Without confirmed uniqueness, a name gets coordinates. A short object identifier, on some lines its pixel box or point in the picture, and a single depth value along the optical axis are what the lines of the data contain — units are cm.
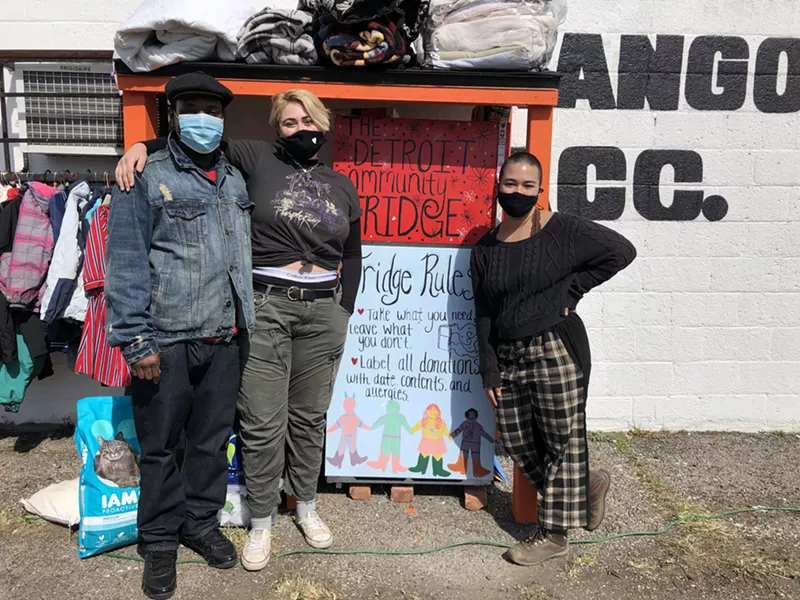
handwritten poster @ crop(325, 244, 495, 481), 341
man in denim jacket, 248
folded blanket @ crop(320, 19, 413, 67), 289
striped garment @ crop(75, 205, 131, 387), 322
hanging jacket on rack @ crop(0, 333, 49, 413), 365
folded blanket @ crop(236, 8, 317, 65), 292
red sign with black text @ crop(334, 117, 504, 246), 332
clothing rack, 363
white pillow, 318
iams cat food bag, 292
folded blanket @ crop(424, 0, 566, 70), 295
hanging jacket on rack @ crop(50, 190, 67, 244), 351
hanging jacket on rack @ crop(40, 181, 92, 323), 340
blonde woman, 282
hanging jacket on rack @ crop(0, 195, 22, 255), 351
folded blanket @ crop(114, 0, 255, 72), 278
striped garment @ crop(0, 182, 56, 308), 346
